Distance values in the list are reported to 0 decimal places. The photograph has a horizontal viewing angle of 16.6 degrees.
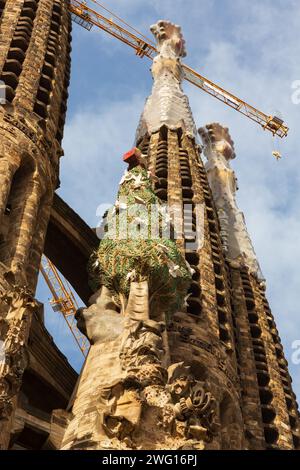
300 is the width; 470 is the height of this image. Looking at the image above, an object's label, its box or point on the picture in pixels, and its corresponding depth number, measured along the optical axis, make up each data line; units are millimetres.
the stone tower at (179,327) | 16109
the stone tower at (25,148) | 16969
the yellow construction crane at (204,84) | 65875
